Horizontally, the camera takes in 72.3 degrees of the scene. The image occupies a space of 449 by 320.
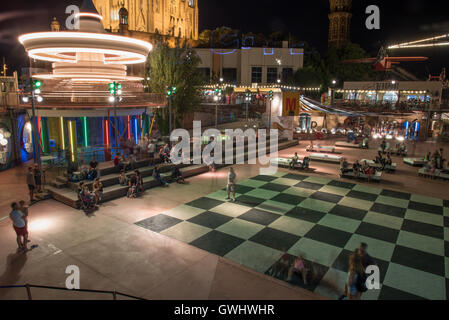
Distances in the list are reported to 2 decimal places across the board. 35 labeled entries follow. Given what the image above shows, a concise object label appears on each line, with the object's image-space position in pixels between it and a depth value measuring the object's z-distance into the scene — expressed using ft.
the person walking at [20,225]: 29.27
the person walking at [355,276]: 20.85
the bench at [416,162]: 68.98
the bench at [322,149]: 85.53
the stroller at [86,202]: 40.42
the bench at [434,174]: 59.21
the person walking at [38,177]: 44.39
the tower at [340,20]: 397.19
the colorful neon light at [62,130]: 65.67
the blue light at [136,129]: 77.67
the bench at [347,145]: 94.19
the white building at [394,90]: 135.74
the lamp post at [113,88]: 50.63
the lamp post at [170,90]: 67.22
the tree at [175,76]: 79.30
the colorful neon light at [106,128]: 68.06
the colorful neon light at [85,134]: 69.00
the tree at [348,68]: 226.58
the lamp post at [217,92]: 83.37
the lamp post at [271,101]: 94.94
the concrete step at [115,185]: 43.42
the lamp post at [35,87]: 42.45
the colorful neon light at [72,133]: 62.69
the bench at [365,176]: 56.80
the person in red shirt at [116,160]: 52.79
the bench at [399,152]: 82.76
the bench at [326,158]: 73.05
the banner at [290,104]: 93.97
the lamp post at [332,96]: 140.93
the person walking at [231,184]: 44.38
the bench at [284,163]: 65.82
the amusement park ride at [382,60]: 189.06
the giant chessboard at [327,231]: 26.35
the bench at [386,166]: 64.34
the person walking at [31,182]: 42.16
